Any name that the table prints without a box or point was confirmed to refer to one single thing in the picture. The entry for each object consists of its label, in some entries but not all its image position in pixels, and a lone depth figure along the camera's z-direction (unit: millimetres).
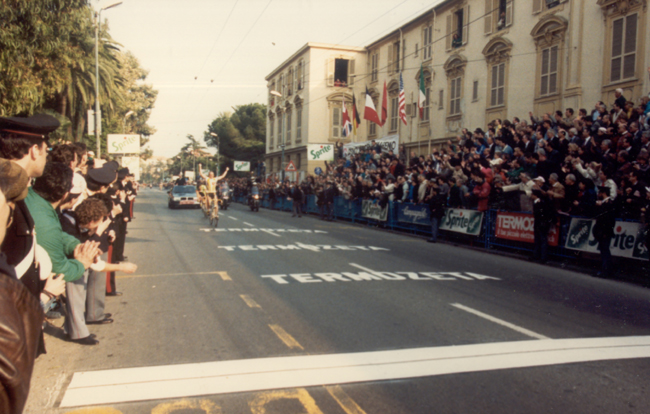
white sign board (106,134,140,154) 33250
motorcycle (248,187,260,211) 31672
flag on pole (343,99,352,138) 31688
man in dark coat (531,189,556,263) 11961
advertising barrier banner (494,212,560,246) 12156
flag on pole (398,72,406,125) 24422
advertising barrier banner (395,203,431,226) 17422
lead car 31859
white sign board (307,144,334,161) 34406
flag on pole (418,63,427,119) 23422
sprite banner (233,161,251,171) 63281
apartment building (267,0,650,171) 18047
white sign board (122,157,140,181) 36619
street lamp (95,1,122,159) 24527
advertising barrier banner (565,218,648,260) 10039
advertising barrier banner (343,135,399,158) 25500
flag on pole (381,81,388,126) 27653
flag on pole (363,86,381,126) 26500
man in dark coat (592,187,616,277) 10328
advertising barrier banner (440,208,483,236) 14797
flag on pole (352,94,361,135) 32028
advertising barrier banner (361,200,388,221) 20547
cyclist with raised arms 20031
